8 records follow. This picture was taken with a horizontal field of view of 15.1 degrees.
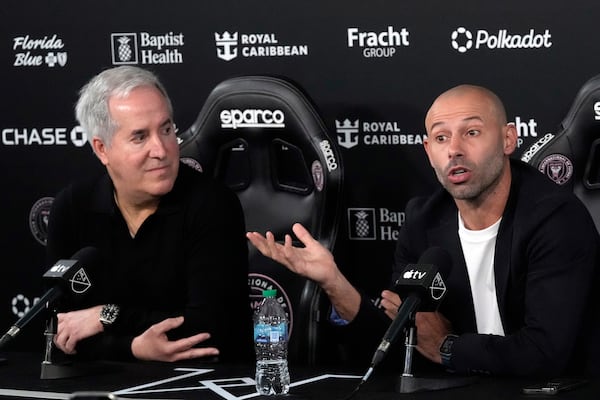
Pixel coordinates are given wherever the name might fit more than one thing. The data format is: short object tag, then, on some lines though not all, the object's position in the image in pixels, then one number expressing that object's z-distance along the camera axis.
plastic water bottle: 5.09
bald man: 5.58
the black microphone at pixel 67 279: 5.23
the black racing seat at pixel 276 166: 7.04
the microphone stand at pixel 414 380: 4.73
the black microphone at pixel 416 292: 4.63
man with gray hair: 6.22
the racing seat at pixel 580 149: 6.60
